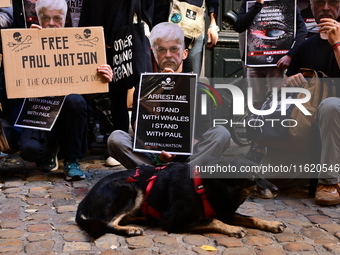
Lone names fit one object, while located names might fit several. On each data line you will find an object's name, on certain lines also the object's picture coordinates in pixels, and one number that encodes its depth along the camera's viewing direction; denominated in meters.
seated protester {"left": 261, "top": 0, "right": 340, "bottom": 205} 3.72
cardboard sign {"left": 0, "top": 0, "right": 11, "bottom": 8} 4.25
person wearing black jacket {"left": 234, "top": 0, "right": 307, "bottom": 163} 4.77
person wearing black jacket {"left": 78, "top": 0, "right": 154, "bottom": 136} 4.64
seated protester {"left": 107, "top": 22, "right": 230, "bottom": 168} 3.94
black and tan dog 2.98
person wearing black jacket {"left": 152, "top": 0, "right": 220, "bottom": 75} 4.95
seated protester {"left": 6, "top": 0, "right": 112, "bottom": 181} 4.34
